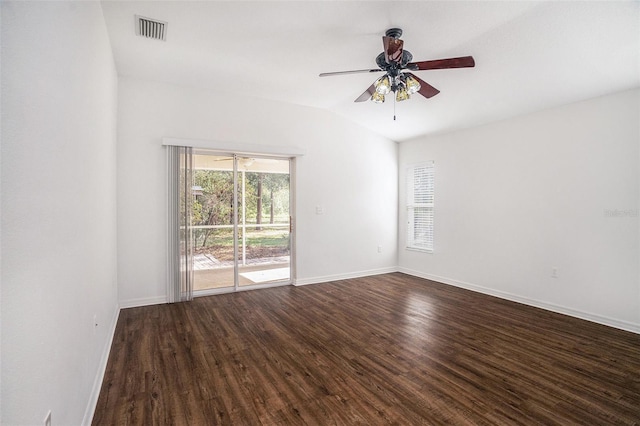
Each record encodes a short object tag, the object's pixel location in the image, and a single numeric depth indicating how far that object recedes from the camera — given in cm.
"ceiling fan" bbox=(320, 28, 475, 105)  263
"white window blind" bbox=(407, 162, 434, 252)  589
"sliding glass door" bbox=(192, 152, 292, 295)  475
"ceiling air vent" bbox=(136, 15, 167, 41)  289
